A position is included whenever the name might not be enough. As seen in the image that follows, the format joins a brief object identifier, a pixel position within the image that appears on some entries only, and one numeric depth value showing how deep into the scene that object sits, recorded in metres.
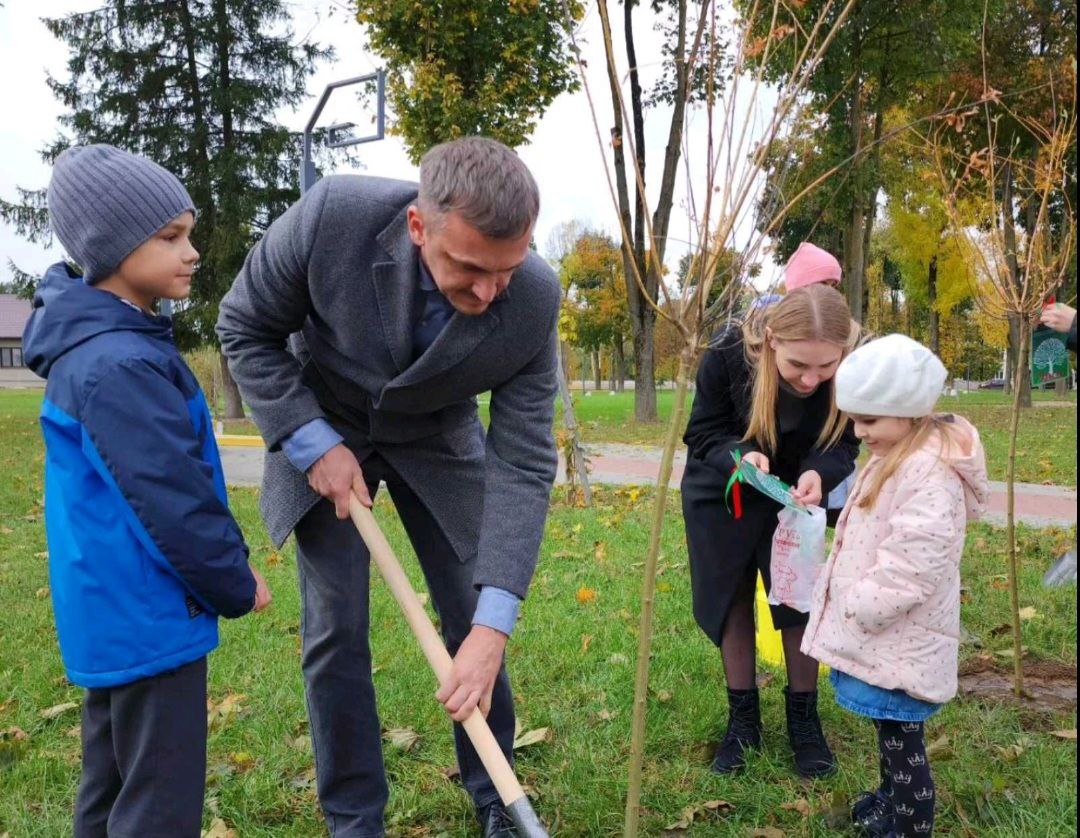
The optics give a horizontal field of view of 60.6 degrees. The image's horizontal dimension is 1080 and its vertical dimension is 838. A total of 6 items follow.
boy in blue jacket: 1.72
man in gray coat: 2.10
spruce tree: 20.02
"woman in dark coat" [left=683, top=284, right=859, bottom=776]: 2.64
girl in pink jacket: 2.15
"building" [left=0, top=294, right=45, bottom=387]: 60.72
